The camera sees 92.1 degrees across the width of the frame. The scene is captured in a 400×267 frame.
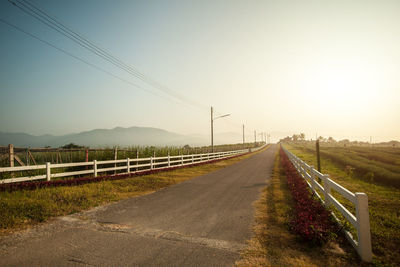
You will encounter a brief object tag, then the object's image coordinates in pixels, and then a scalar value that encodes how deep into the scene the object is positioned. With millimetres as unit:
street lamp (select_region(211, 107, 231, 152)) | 27791
